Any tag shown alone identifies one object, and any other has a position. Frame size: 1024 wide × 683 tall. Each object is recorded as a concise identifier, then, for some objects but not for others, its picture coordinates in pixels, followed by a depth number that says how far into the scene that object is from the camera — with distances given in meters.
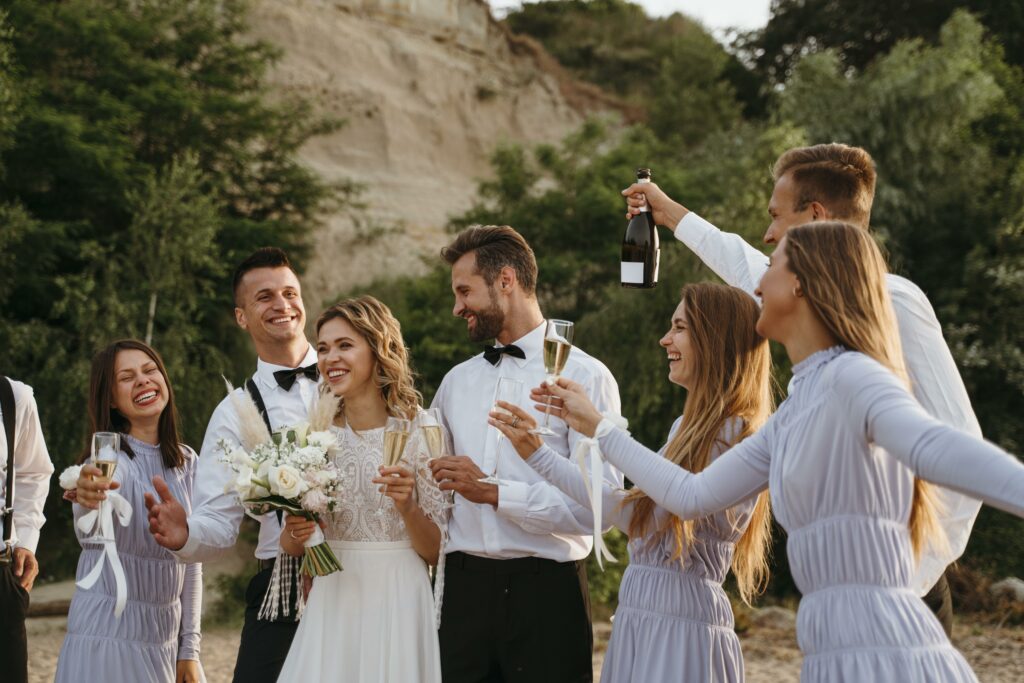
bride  4.54
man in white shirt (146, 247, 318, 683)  4.76
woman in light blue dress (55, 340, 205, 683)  5.00
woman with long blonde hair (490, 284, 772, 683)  4.12
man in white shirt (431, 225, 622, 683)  4.78
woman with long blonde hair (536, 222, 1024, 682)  3.01
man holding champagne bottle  3.80
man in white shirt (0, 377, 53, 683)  5.16
